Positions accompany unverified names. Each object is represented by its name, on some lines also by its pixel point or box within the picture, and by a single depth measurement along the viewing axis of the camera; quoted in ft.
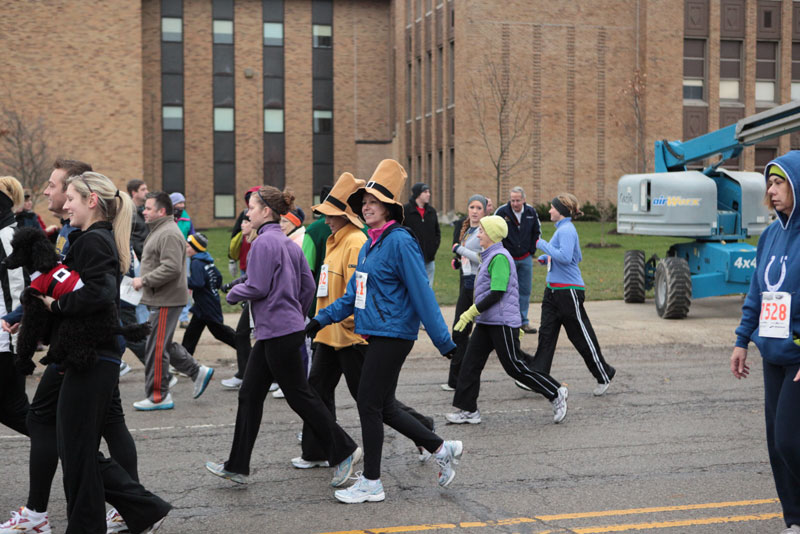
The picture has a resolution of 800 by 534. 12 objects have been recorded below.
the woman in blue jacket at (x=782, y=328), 15.23
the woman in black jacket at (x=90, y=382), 14.93
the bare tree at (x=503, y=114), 121.39
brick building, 123.95
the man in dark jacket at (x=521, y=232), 44.47
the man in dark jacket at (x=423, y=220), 45.17
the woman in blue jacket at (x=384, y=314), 18.83
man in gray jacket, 27.78
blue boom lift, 49.01
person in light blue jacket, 29.14
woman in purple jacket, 19.54
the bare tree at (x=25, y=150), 123.85
